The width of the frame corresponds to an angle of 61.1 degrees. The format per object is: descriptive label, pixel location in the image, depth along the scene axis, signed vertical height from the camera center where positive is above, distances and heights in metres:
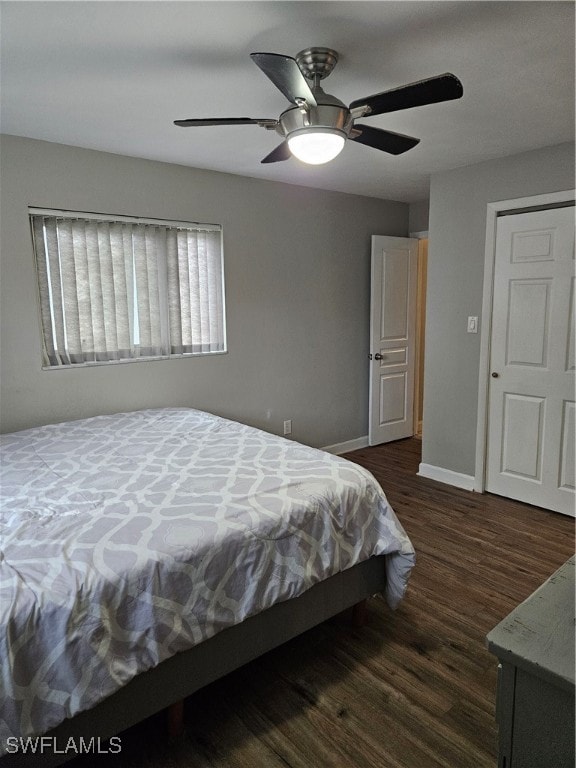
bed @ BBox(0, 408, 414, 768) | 1.26 -0.77
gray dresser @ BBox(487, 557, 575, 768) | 0.83 -0.66
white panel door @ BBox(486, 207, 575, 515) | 3.12 -0.31
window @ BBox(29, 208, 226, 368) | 2.94 +0.21
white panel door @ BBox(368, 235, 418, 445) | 4.55 -0.18
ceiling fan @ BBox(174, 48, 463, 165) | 1.55 +0.74
